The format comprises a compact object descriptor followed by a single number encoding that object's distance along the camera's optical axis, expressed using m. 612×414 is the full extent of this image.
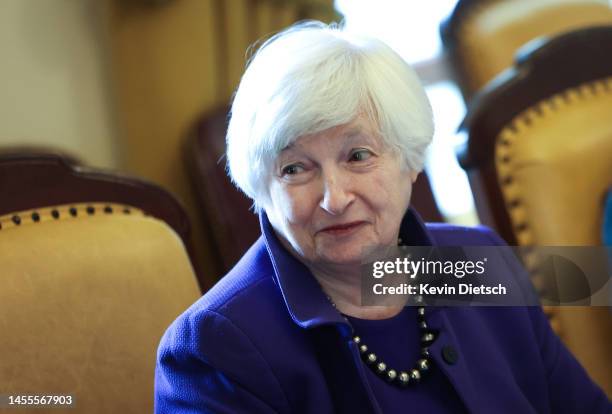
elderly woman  2.03
